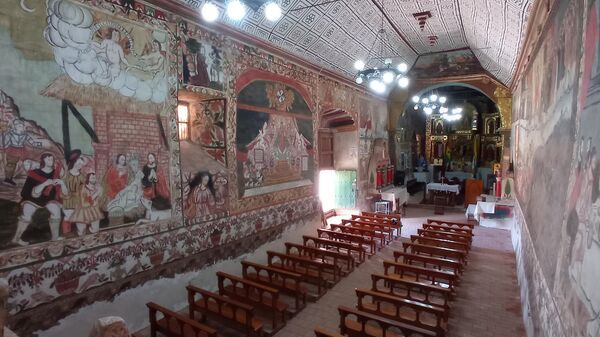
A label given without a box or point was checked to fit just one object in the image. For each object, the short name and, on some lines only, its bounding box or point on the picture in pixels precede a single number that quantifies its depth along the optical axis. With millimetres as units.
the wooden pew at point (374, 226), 10640
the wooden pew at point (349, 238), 9264
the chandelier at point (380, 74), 7512
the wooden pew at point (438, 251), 7887
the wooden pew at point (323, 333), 4297
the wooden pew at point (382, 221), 11076
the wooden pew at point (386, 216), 11680
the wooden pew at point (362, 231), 10172
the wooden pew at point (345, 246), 8664
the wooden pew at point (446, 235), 9250
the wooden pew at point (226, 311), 5281
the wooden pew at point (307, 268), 7117
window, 7422
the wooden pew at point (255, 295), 5781
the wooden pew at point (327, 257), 7887
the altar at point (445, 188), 16344
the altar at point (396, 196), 14742
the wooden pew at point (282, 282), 6539
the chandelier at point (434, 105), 15671
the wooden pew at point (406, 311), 5057
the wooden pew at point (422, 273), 6422
